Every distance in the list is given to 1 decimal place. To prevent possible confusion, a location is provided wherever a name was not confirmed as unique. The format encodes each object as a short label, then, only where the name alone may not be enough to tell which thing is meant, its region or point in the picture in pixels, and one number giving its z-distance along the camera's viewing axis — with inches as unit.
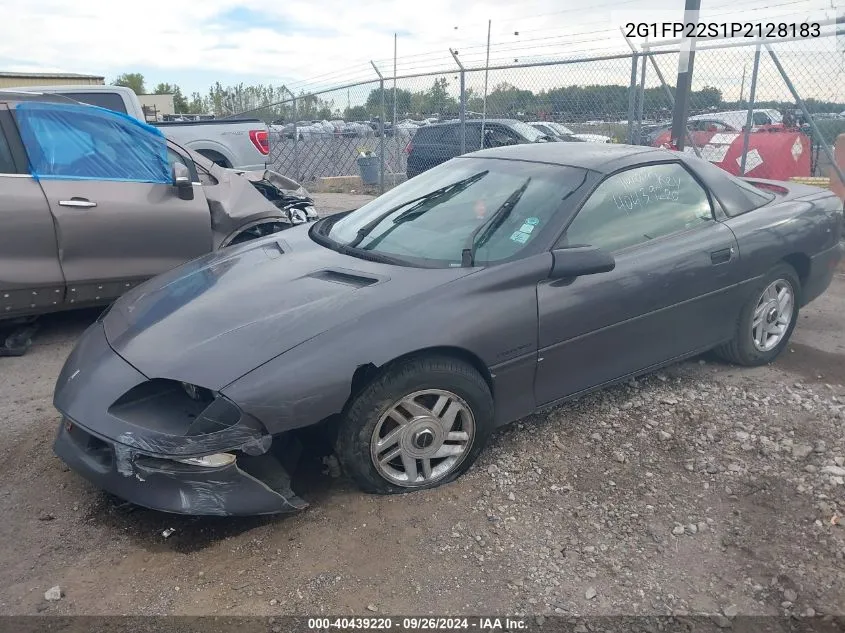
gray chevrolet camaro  104.0
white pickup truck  367.9
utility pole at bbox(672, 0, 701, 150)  286.5
